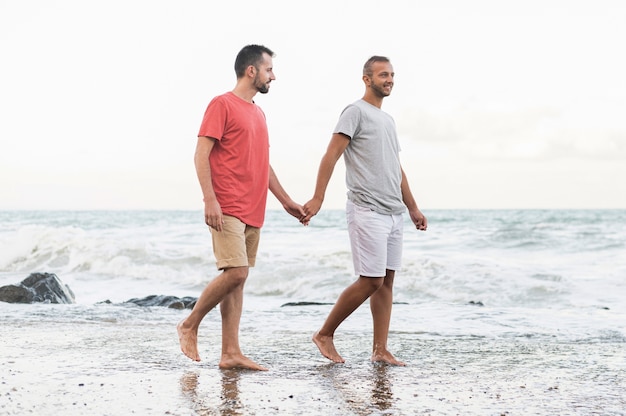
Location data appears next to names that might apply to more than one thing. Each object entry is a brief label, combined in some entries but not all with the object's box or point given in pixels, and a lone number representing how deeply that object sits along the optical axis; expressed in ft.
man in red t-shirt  15.39
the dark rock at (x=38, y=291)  31.22
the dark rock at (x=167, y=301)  31.17
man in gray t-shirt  16.62
